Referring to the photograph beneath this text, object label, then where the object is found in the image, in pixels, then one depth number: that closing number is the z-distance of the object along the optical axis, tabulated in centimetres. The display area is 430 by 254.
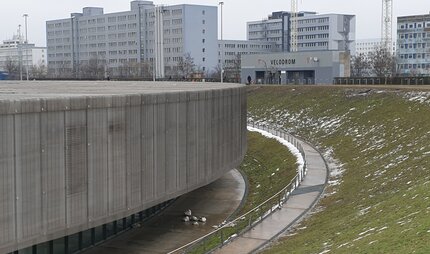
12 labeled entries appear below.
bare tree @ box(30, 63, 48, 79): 15062
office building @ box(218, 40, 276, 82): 17850
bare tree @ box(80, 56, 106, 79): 14388
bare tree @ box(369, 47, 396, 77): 11294
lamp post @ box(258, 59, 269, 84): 9319
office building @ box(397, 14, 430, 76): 15538
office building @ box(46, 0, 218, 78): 15950
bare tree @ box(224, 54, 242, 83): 13731
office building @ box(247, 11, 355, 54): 19216
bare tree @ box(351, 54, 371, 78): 12800
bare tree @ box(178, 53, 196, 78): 13625
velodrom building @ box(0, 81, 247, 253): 1806
